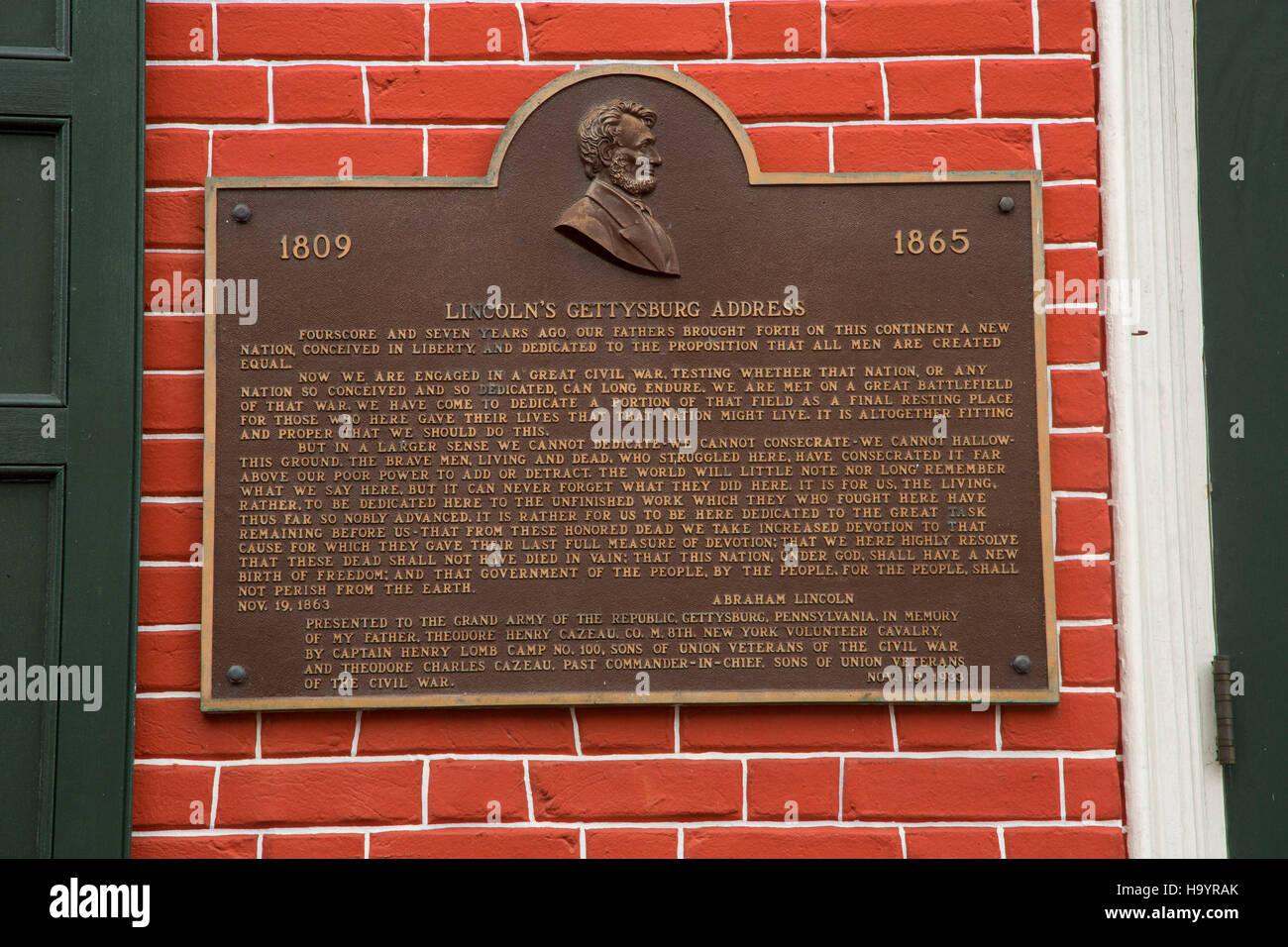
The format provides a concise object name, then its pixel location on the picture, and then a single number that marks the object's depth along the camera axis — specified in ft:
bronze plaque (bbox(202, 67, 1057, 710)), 12.05
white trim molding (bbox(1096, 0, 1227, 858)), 12.37
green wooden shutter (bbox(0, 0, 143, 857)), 11.68
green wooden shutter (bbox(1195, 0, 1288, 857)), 12.43
